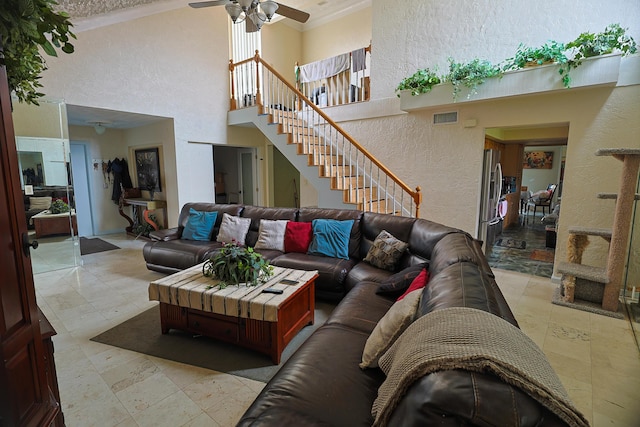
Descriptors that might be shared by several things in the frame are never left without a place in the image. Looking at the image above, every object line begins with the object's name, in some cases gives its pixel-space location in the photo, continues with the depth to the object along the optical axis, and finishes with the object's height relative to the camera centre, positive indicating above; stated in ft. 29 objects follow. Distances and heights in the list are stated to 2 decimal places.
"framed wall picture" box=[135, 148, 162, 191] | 20.03 +0.34
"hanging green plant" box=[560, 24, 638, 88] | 10.28 +4.36
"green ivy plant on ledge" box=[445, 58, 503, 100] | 12.34 +4.08
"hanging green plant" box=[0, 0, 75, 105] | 3.15 +1.55
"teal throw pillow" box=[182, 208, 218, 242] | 13.70 -2.28
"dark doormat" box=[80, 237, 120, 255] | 17.39 -4.22
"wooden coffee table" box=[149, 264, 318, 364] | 7.21 -3.25
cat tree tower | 9.67 -2.90
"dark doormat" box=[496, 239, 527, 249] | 18.75 -4.12
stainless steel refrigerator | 14.48 -1.00
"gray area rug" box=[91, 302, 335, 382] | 7.21 -4.38
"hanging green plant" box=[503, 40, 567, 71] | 11.04 +4.38
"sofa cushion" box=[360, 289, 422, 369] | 4.73 -2.40
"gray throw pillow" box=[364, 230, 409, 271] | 10.02 -2.47
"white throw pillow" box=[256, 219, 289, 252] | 12.32 -2.37
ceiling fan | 11.55 +6.26
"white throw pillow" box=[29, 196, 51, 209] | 13.97 -1.31
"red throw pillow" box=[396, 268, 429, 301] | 6.65 -2.29
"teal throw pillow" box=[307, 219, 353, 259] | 11.25 -2.30
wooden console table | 19.72 -2.23
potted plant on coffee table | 8.23 -2.47
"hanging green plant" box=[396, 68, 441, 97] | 13.81 +4.19
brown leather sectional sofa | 2.40 -2.65
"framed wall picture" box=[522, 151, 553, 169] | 32.40 +1.75
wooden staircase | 15.60 +1.67
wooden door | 3.32 -1.54
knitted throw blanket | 2.45 -1.58
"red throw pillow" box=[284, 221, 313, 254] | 11.93 -2.36
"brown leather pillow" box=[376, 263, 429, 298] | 7.71 -2.65
